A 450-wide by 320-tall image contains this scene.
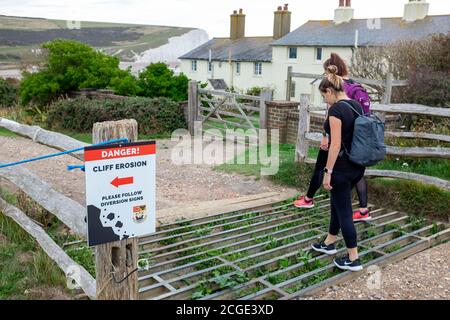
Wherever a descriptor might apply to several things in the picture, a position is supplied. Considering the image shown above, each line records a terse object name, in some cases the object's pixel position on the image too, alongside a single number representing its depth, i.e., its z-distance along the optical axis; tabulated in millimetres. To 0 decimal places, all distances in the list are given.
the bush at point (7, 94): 19484
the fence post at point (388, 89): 10586
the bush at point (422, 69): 9812
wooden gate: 11188
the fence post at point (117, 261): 2840
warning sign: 2719
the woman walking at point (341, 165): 4227
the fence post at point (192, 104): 13148
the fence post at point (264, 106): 11102
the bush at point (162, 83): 16297
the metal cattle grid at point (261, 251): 4176
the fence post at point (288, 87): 16478
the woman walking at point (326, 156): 5137
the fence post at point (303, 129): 7664
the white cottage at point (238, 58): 35062
